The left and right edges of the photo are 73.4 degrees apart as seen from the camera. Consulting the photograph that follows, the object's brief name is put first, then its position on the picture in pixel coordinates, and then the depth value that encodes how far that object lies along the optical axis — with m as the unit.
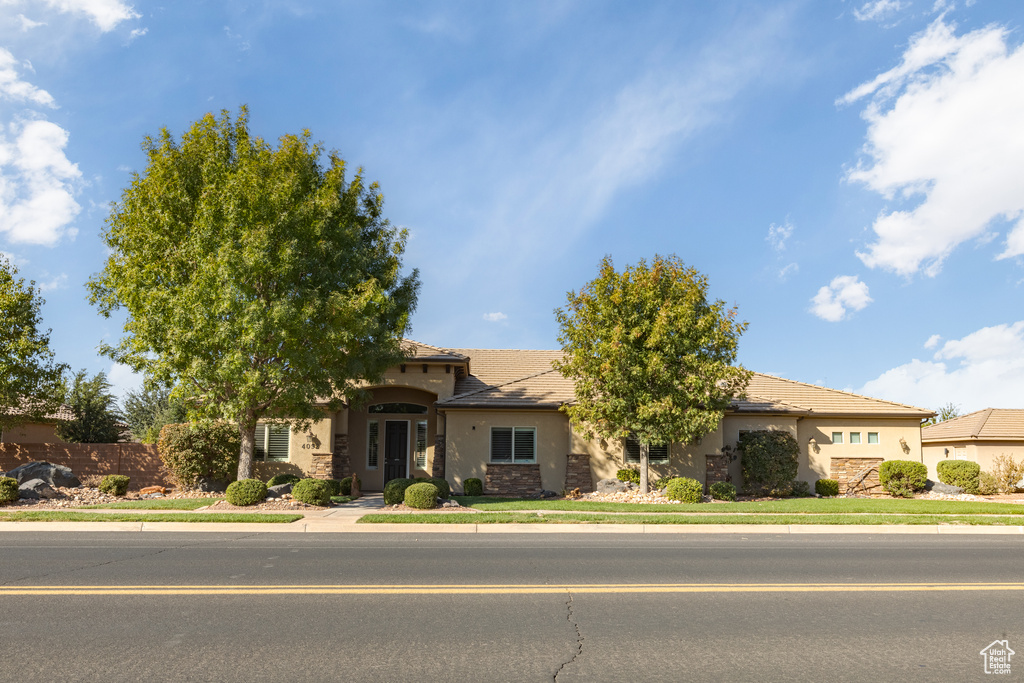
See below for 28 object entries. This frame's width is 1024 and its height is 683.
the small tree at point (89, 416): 30.75
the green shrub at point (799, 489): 23.16
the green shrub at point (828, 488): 23.38
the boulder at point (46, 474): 19.94
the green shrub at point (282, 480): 21.51
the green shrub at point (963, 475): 24.16
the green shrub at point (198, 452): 20.72
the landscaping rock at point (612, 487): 21.50
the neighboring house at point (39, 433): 31.50
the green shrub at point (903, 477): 23.12
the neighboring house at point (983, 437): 27.31
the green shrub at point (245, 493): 16.81
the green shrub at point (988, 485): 24.30
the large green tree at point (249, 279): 16.33
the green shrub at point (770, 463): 22.55
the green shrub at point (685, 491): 19.81
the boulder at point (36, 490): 18.02
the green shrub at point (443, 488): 18.14
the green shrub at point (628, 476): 22.02
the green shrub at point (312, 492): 17.09
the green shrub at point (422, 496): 16.52
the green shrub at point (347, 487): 21.44
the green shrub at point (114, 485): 20.16
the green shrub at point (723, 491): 21.11
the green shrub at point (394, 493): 17.56
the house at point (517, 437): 22.80
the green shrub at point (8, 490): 16.89
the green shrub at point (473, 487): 22.02
